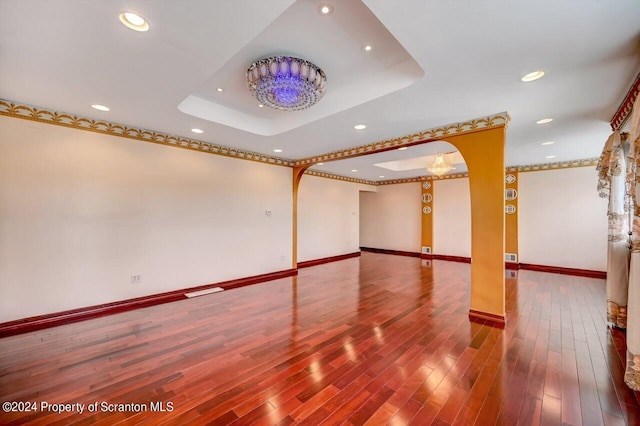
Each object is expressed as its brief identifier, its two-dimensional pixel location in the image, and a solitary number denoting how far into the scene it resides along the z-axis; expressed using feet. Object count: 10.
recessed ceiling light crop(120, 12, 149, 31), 5.44
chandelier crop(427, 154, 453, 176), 19.24
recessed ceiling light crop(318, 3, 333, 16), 5.95
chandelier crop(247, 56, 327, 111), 7.70
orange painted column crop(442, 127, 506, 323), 10.59
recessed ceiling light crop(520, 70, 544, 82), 7.54
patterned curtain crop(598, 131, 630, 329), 10.03
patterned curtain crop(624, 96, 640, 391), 6.07
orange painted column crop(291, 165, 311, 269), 20.04
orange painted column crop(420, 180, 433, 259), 27.30
